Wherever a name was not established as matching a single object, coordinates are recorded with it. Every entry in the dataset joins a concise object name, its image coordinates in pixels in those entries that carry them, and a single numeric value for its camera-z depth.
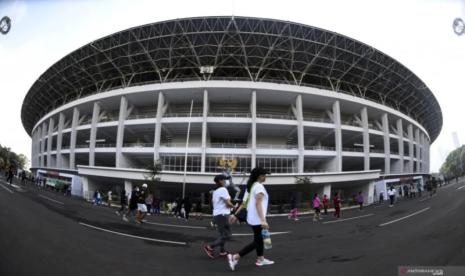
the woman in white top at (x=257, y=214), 3.90
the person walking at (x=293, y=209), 14.09
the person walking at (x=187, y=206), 13.75
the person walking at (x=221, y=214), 4.79
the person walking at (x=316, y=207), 13.11
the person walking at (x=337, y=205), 13.21
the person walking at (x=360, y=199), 17.16
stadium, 24.56
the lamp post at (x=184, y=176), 22.14
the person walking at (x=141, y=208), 9.91
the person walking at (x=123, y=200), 12.55
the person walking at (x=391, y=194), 18.09
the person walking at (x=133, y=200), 10.56
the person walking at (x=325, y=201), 15.37
